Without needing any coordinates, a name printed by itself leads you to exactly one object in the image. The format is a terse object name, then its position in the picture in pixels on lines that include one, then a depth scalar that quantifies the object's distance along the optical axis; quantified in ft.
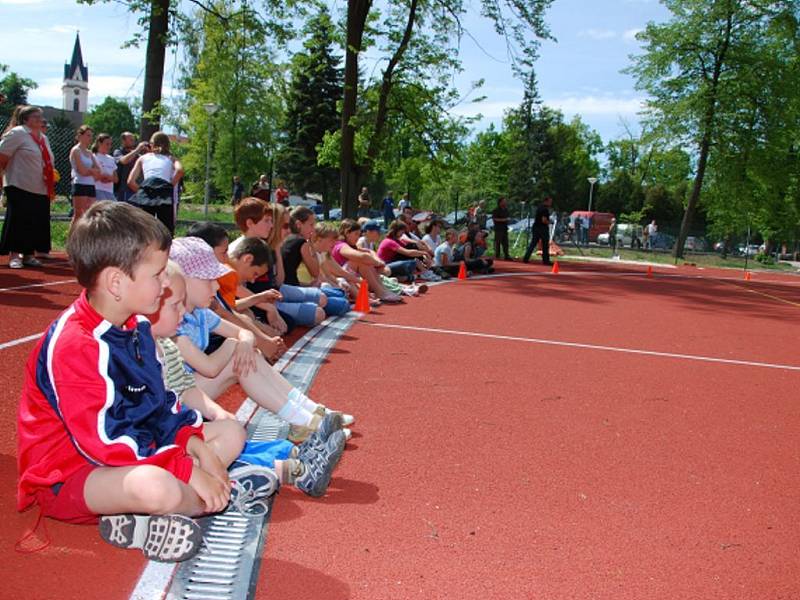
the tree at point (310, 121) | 180.65
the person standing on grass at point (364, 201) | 74.02
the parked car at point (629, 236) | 136.15
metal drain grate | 8.91
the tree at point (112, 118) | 379.76
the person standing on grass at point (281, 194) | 69.41
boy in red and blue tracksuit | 8.54
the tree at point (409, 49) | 77.71
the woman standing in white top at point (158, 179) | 32.96
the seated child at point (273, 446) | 11.68
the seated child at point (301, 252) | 26.78
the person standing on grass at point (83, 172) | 34.19
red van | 212.58
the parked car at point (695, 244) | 142.31
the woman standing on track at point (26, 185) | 31.01
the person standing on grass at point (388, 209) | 90.43
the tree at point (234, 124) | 137.39
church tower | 545.85
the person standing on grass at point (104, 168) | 35.81
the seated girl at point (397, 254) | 42.86
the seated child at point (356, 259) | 33.35
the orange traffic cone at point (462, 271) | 48.89
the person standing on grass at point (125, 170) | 43.42
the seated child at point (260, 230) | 21.54
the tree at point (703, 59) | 108.37
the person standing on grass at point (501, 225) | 70.48
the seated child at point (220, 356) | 13.17
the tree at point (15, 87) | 330.34
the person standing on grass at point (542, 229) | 67.00
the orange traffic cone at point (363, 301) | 31.39
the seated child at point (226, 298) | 16.65
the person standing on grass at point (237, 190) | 104.07
